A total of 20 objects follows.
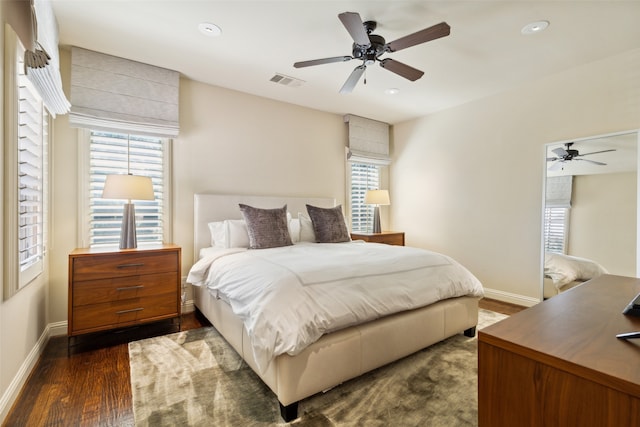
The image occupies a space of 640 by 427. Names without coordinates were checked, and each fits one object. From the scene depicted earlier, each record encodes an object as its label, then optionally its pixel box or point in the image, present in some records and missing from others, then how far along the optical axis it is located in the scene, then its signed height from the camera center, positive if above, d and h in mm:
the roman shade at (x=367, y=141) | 4832 +1142
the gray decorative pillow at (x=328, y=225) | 3562 -216
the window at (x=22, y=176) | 1765 +171
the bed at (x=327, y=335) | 1644 -874
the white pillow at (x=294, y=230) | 3537 -280
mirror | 2916 +26
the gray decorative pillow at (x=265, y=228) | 3049 -229
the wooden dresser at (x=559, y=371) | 769 -453
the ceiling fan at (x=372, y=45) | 2006 +1226
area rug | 1646 -1173
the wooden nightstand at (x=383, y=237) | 4449 -443
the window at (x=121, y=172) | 2979 +289
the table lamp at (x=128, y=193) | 2670 +92
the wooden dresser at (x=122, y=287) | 2441 -737
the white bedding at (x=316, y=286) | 1634 -537
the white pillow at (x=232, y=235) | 3158 -316
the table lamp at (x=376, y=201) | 4664 +116
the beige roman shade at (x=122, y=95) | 2803 +1091
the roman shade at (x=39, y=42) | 1833 +1043
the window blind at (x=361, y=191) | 5043 +283
